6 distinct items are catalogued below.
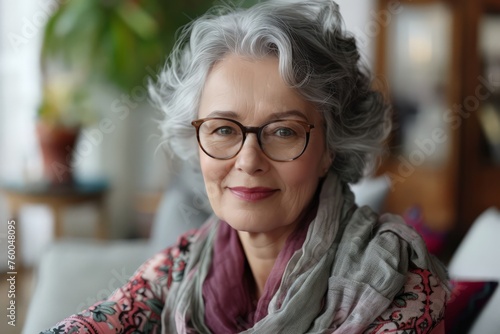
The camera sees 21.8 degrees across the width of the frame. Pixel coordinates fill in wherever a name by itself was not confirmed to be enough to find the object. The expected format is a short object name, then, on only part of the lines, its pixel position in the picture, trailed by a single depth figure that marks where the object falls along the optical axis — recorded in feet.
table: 9.33
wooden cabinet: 13.88
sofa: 5.60
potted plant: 9.65
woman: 4.57
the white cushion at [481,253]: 5.55
